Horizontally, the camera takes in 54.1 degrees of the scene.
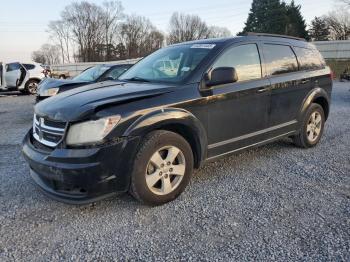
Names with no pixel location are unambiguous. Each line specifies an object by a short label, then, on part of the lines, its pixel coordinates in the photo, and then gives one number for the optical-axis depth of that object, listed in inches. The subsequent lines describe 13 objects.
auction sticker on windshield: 160.5
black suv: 120.0
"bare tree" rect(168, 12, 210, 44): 3297.2
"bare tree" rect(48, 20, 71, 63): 2849.4
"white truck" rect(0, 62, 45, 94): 649.6
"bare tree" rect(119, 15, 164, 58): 2820.6
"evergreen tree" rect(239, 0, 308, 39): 1966.0
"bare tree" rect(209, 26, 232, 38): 3420.0
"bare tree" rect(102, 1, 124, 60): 2751.0
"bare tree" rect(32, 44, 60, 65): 3202.0
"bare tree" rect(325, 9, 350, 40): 2201.0
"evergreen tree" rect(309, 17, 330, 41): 2305.6
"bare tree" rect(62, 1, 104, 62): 2714.1
